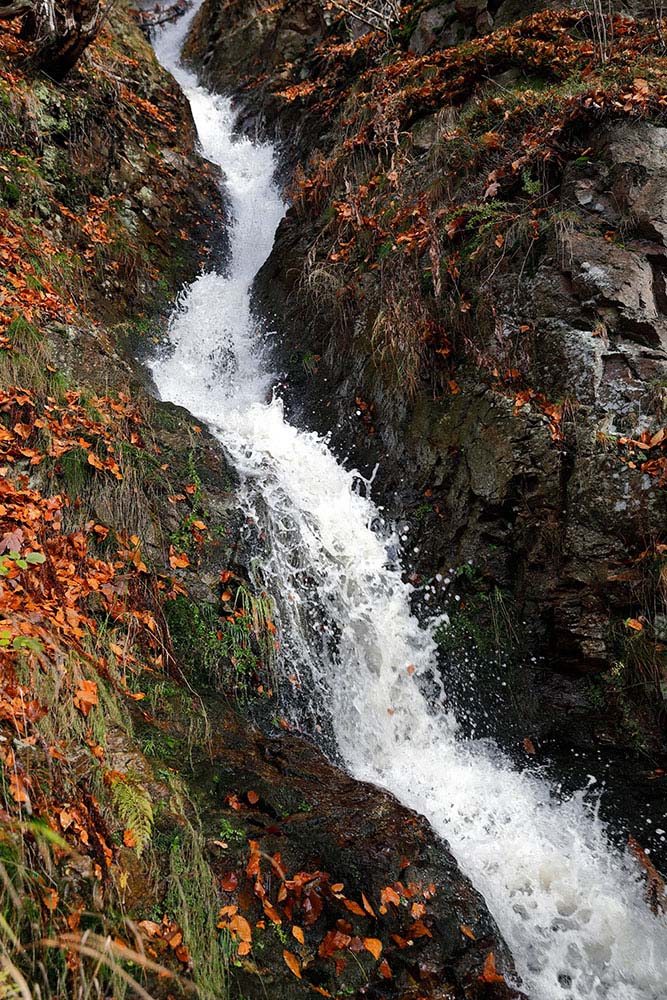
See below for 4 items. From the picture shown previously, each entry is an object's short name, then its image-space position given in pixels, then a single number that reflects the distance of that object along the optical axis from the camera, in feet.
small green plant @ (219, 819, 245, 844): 9.00
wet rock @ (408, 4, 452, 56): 27.48
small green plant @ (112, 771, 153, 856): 7.99
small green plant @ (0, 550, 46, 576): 8.71
